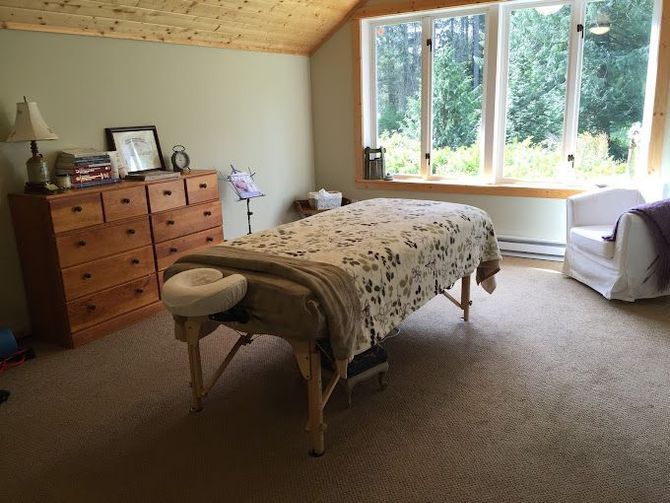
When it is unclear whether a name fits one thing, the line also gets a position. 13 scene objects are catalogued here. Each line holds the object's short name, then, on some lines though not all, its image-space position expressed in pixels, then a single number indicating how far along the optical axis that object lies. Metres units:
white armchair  3.44
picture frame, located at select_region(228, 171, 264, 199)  4.43
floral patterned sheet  2.21
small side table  5.12
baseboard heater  4.57
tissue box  5.12
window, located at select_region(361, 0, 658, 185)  4.20
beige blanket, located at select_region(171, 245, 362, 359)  1.93
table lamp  2.92
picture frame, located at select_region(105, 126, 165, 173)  3.63
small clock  4.03
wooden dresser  3.01
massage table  1.93
